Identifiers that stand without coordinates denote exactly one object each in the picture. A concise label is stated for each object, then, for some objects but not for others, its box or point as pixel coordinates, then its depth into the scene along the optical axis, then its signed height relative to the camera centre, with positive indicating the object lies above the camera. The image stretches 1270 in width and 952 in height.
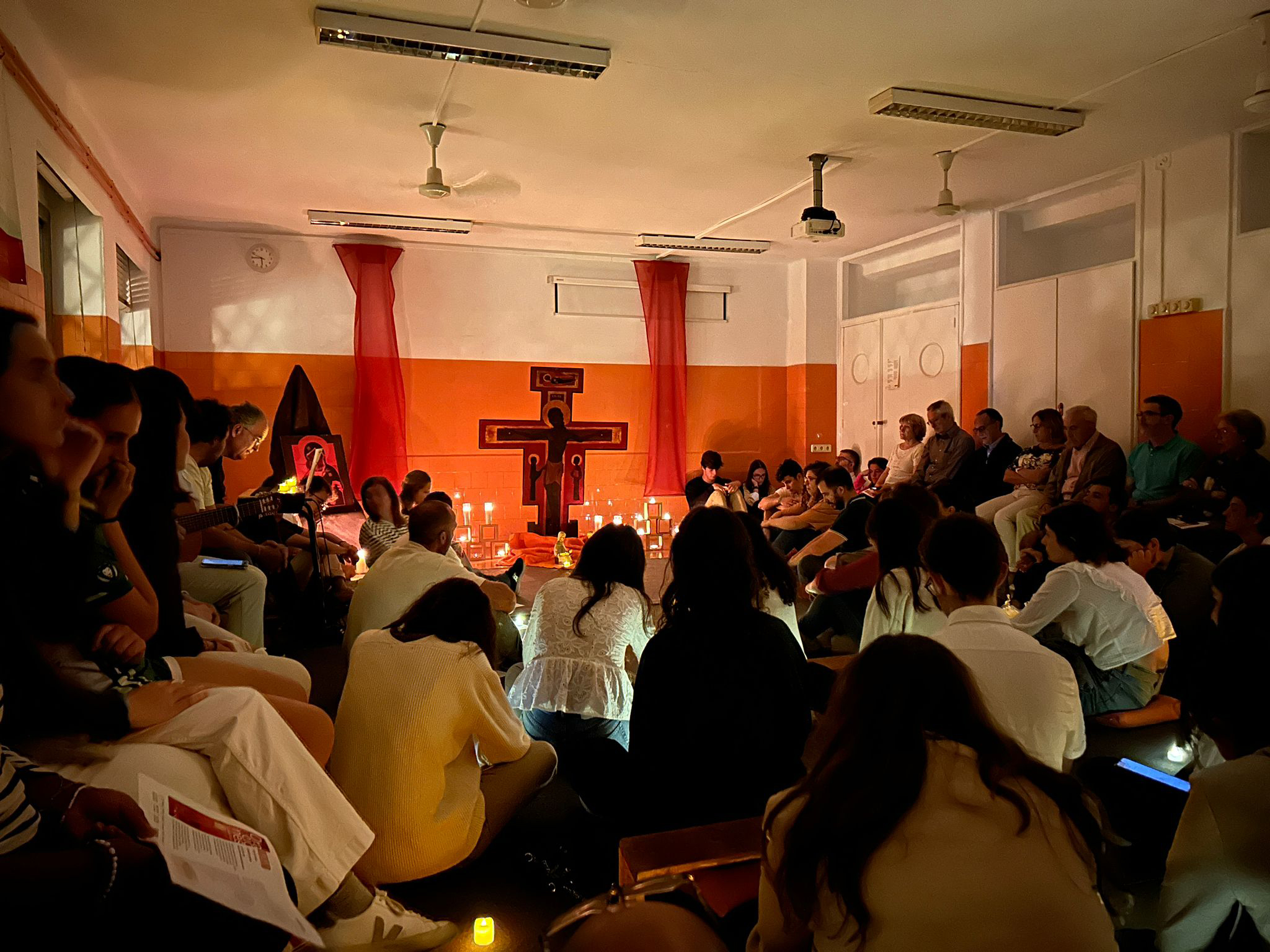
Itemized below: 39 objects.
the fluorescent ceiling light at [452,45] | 3.52 +1.62
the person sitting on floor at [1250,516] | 3.81 -0.47
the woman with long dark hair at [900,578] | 3.09 -0.60
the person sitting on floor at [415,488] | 5.41 -0.43
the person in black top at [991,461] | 6.47 -0.35
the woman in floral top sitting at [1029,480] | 5.92 -0.46
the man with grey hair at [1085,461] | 5.48 -0.31
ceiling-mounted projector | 5.39 +1.26
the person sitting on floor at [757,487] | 8.25 -0.68
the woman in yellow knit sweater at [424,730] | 2.10 -0.78
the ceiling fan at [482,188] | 5.09 +1.71
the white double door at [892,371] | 7.61 +0.44
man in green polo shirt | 5.21 -0.26
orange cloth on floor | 7.95 -1.24
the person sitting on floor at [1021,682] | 2.01 -0.63
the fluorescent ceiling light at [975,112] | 4.34 +1.61
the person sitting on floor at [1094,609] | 3.15 -0.73
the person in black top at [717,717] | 1.95 -0.69
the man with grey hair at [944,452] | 6.61 -0.28
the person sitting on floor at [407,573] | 3.30 -0.60
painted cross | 8.55 -0.26
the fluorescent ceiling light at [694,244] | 7.60 +1.57
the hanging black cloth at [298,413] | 7.71 +0.08
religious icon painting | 7.57 -0.35
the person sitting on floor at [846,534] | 4.56 -0.63
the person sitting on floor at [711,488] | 7.59 -0.67
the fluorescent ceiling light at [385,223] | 6.68 +1.59
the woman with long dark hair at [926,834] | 1.05 -0.54
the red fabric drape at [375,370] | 7.84 +0.48
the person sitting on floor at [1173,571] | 3.51 -0.67
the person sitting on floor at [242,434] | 4.27 -0.06
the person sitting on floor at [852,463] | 8.13 -0.44
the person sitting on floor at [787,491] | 7.52 -0.66
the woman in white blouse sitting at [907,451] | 7.14 -0.30
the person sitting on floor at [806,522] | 6.11 -0.78
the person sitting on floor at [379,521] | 5.13 -0.61
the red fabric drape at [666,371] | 8.72 +0.50
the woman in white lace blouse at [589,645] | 2.69 -0.72
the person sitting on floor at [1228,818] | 1.27 -0.62
